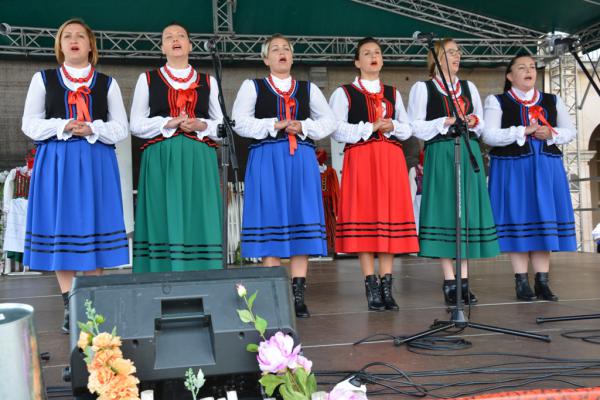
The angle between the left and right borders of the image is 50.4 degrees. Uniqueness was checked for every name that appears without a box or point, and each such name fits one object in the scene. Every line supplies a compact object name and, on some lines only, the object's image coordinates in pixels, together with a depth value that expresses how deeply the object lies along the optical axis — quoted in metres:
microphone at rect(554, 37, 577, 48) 2.61
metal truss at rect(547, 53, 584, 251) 8.33
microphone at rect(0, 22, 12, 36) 6.70
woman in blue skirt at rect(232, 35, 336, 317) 3.15
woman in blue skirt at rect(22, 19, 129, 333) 2.83
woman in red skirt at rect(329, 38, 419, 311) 3.29
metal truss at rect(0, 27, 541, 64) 7.26
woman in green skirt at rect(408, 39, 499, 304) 3.40
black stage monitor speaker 1.48
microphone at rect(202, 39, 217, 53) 2.35
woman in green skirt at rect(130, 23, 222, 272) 3.03
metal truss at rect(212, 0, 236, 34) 6.86
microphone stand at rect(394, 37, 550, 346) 2.41
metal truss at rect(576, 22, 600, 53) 6.63
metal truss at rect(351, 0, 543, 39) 7.36
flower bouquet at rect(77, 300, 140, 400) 1.13
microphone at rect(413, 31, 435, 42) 2.54
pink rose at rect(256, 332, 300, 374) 1.15
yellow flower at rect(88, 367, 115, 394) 1.13
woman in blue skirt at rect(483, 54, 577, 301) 3.57
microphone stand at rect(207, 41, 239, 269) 2.33
